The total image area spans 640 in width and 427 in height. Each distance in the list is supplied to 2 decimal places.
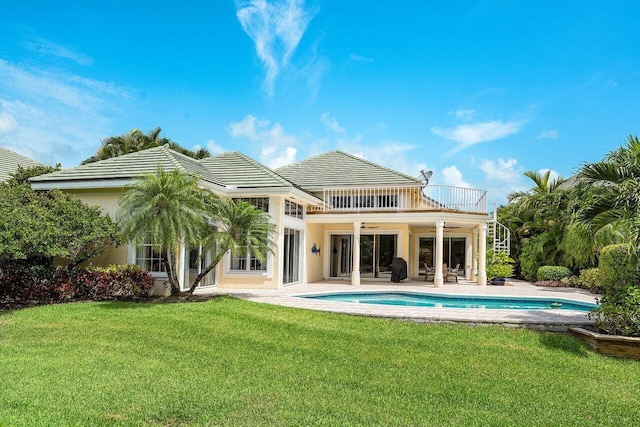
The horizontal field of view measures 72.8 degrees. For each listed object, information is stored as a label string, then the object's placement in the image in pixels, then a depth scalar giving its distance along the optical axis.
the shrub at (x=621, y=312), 8.48
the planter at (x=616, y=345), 8.23
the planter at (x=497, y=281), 23.52
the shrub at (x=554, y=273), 23.86
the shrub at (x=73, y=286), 12.70
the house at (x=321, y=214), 15.60
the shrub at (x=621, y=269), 8.94
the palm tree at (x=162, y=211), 12.09
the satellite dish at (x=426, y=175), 23.98
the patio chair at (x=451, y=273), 23.32
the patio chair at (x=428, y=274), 24.31
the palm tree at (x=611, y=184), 8.65
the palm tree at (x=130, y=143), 31.59
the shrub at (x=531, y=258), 26.77
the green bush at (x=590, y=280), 20.17
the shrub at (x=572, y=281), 22.41
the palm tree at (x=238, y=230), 13.46
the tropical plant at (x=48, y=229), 11.10
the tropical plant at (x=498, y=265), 24.12
